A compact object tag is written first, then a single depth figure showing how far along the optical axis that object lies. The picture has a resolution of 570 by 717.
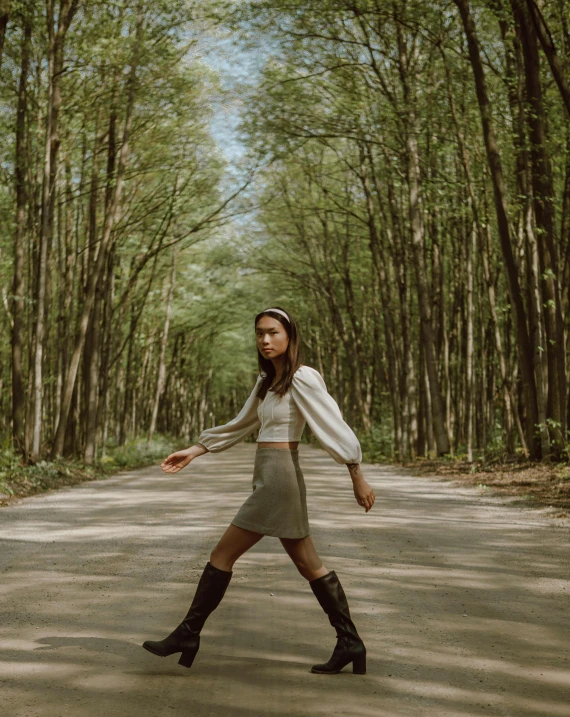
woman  3.88
